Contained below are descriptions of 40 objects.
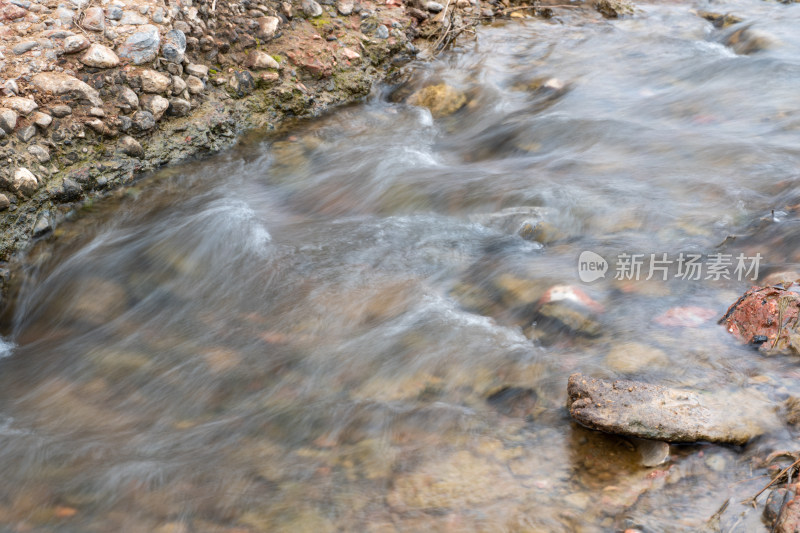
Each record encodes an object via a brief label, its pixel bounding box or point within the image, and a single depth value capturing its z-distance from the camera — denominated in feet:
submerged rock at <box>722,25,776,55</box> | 22.07
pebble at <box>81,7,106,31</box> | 17.33
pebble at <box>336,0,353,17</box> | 22.21
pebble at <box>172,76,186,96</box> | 17.90
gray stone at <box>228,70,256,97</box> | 19.27
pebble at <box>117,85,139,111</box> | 16.96
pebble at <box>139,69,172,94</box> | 17.30
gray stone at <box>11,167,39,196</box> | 15.01
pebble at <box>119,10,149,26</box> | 17.90
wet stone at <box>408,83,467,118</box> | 20.81
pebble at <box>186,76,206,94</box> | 18.40
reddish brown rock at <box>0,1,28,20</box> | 16.92
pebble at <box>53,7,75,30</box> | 17.17
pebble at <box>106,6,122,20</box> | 17.70
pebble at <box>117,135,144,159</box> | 16.94
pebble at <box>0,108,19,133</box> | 15.08
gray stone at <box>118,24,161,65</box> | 17.39
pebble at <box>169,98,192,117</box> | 17.90
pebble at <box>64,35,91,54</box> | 16.67
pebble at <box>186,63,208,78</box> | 18.52
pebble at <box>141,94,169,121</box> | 17.34
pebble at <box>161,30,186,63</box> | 17.93
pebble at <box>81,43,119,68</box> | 16.75
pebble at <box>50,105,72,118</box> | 16.02
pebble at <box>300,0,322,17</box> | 21.34
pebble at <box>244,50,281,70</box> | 19.67
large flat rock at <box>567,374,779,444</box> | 8.78
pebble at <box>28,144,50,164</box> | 15.47
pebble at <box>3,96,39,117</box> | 15.42
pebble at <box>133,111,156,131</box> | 17.10
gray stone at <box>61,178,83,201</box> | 15.85
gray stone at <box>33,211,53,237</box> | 15.30
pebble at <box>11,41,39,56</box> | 16.30
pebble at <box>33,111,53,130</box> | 15.66
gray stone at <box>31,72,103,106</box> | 16.08
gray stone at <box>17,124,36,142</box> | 15.46
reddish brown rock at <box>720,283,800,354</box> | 10.07
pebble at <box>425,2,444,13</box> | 24.01
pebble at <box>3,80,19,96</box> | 15.55
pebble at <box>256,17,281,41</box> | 20.21
